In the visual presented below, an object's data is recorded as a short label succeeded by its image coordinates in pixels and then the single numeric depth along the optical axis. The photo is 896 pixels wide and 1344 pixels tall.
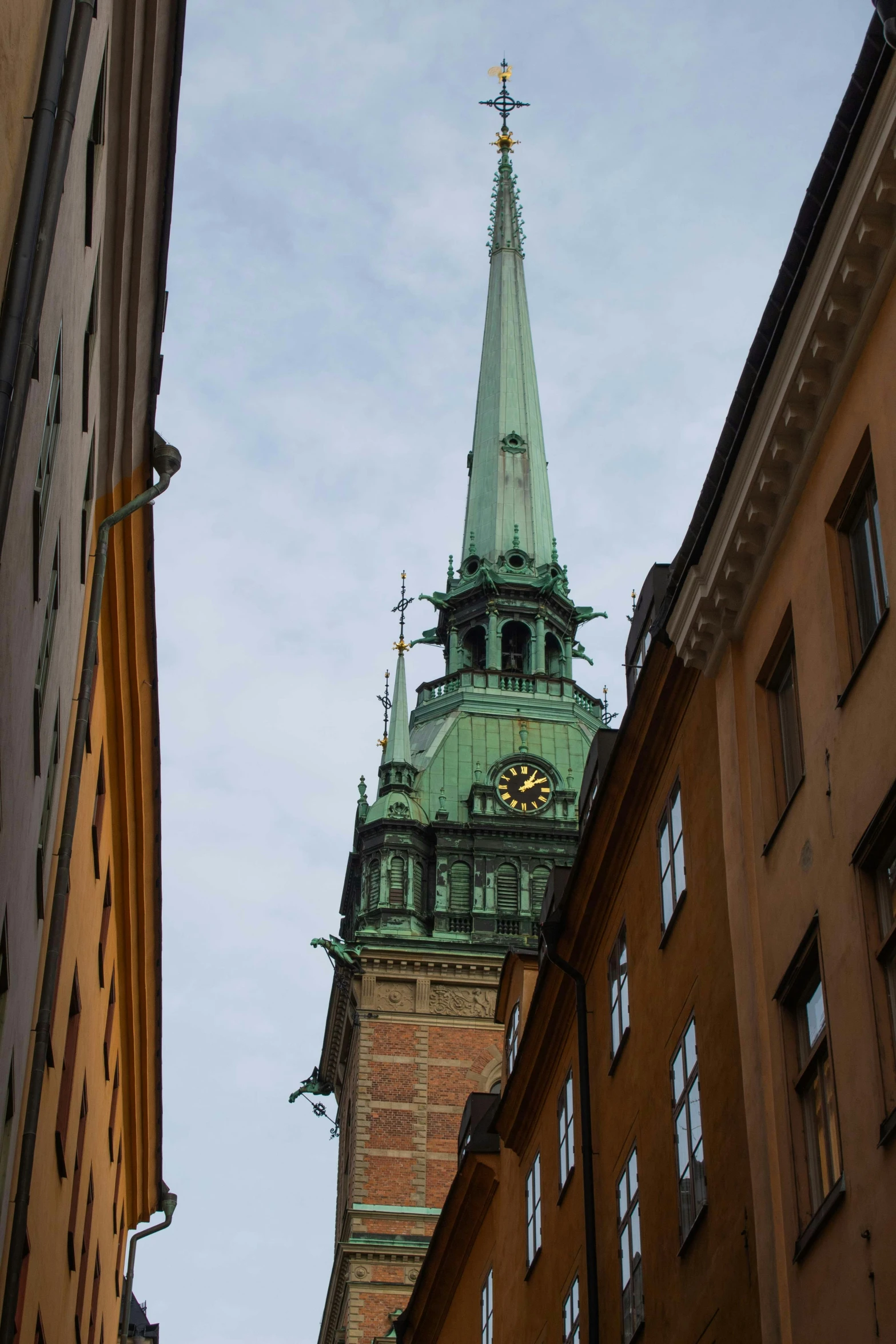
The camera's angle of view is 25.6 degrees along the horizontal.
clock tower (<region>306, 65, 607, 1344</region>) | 64.50
